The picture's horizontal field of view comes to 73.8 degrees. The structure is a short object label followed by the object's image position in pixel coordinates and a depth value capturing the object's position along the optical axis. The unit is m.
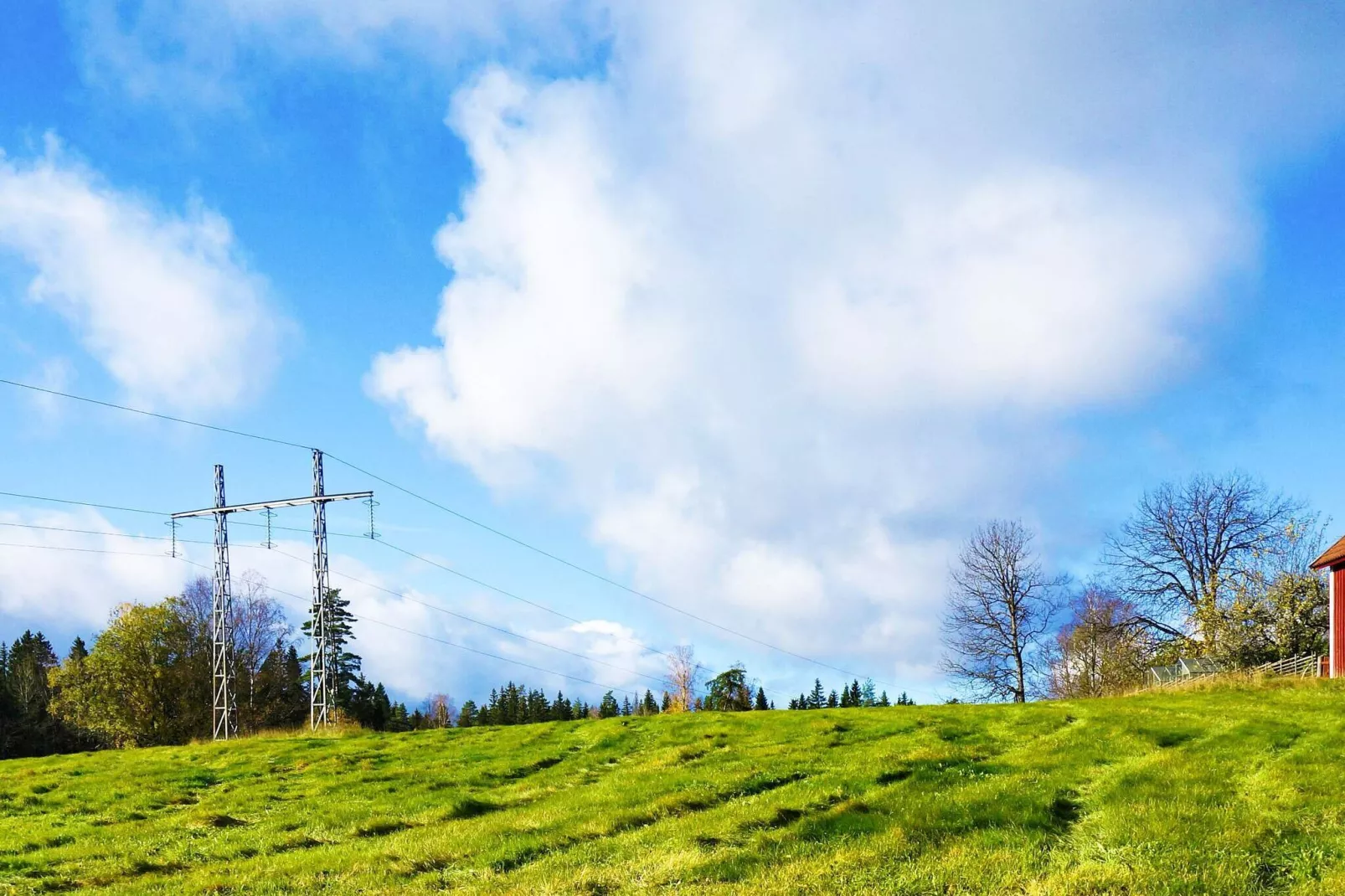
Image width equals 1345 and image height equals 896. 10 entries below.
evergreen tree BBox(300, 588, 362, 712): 74.12
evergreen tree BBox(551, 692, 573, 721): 103.50
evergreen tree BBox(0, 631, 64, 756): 73.98
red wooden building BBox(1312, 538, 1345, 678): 38.72
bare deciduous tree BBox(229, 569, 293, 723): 68.75
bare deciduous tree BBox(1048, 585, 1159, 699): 54.81
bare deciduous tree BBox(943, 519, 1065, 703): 55.66
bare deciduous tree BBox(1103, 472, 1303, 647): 51.62
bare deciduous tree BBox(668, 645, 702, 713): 57.09
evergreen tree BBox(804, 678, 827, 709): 106.46
